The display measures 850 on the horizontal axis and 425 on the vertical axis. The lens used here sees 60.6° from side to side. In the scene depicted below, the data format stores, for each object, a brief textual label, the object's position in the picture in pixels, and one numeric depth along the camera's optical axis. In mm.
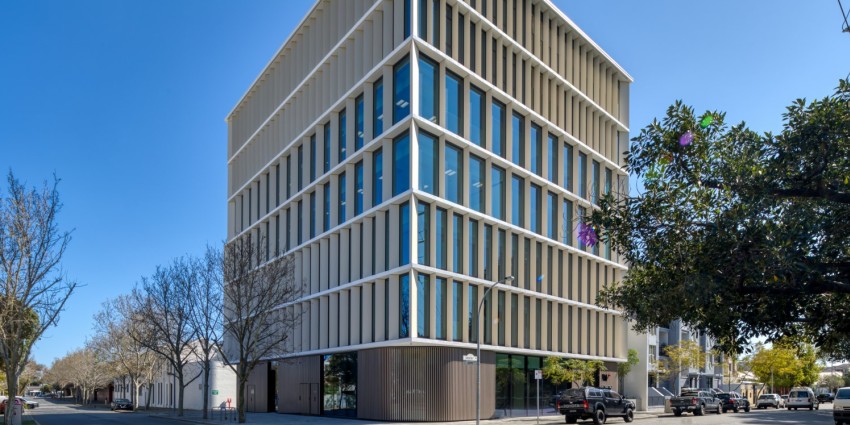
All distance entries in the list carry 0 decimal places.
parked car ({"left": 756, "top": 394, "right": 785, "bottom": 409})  68438
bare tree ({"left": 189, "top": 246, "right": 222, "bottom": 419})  46125
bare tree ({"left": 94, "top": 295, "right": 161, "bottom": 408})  66438
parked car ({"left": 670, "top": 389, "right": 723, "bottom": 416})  49156
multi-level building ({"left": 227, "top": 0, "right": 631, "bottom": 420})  37875
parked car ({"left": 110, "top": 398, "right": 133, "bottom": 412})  69062
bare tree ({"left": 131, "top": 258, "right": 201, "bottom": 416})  47719
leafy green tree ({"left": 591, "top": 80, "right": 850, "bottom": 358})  10719
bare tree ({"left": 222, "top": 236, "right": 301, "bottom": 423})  41875
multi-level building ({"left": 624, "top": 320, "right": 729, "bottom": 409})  60938
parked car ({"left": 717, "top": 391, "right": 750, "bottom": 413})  57250
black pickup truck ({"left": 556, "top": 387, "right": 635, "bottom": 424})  36594
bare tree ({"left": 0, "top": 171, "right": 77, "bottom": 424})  27109
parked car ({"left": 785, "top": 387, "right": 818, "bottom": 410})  62531
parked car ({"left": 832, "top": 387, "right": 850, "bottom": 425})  36375
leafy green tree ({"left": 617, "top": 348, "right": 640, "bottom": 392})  57412
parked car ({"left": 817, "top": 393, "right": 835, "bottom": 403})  81938
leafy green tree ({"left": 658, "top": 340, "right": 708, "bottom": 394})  70500
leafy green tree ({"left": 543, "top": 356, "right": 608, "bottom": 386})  45906
